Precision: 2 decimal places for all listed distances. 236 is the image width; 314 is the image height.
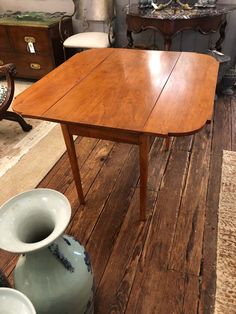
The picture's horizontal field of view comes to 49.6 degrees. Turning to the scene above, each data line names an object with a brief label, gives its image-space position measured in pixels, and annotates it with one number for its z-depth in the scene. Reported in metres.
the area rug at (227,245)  1.05
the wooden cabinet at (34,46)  2.56
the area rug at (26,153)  1.65
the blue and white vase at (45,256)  0.71
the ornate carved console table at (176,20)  2.07
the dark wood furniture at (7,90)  1.89
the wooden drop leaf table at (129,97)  0.91
